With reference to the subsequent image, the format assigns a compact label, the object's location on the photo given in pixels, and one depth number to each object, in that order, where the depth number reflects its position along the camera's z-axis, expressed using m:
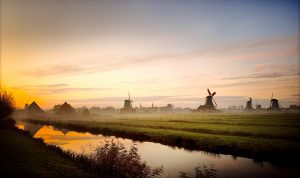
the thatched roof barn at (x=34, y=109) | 171.04
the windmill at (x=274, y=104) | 190.15
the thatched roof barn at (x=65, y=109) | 147.50
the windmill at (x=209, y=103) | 161.38
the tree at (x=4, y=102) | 58.54
